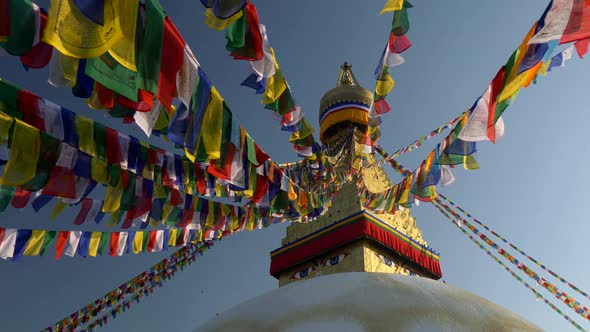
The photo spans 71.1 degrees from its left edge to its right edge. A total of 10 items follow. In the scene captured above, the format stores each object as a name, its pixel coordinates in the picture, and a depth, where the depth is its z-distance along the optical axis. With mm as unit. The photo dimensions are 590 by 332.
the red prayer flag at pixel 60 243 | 6293
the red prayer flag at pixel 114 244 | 6617
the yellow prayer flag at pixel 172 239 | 7121
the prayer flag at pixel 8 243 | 5852
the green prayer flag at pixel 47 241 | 6223
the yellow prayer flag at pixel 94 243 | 6453
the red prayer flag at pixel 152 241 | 6930
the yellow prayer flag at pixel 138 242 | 6814
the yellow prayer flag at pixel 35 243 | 6034
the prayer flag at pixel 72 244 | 6310
